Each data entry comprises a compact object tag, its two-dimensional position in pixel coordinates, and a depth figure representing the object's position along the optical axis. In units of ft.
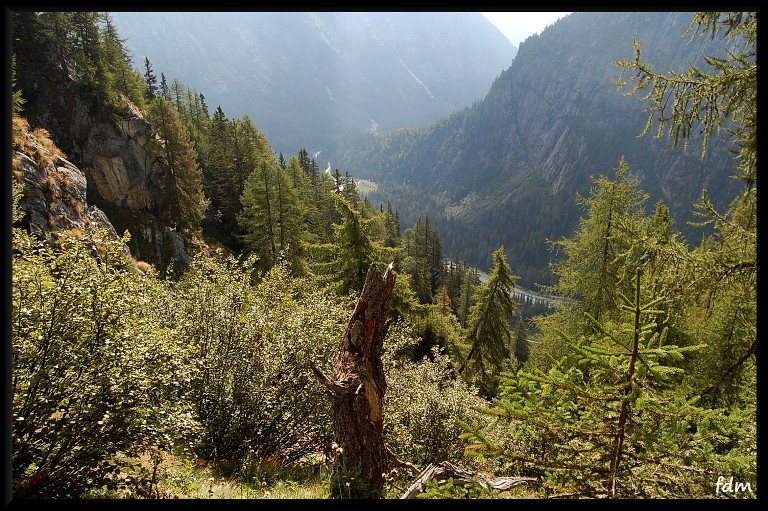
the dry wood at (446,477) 17.89
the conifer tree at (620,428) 12.34
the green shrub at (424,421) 33.19
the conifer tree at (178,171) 120.37
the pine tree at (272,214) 107.86
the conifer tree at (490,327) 72.02
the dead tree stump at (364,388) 20.79
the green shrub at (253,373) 26.76
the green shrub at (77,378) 15.14
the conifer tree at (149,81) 179.73
